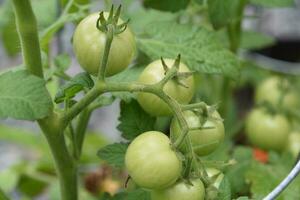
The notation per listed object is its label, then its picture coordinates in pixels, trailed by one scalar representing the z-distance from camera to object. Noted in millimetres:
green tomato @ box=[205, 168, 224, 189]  789
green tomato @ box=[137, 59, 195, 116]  780
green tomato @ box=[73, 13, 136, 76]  767
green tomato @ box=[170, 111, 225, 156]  770
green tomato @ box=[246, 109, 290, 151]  1183
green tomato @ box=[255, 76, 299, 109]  1267
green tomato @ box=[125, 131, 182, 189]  734
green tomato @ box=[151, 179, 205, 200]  747
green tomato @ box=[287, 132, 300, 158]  1175
